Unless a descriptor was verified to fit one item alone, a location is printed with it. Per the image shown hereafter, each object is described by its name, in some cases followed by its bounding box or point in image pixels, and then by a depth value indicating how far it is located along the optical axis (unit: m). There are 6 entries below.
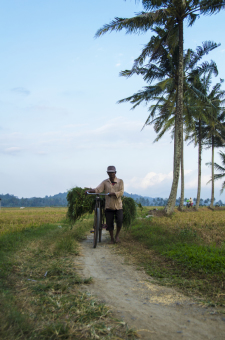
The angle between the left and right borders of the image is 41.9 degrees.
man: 7.66
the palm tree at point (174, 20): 13.56
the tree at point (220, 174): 34.19
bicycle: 7.27
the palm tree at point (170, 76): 17.54
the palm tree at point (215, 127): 24.05
